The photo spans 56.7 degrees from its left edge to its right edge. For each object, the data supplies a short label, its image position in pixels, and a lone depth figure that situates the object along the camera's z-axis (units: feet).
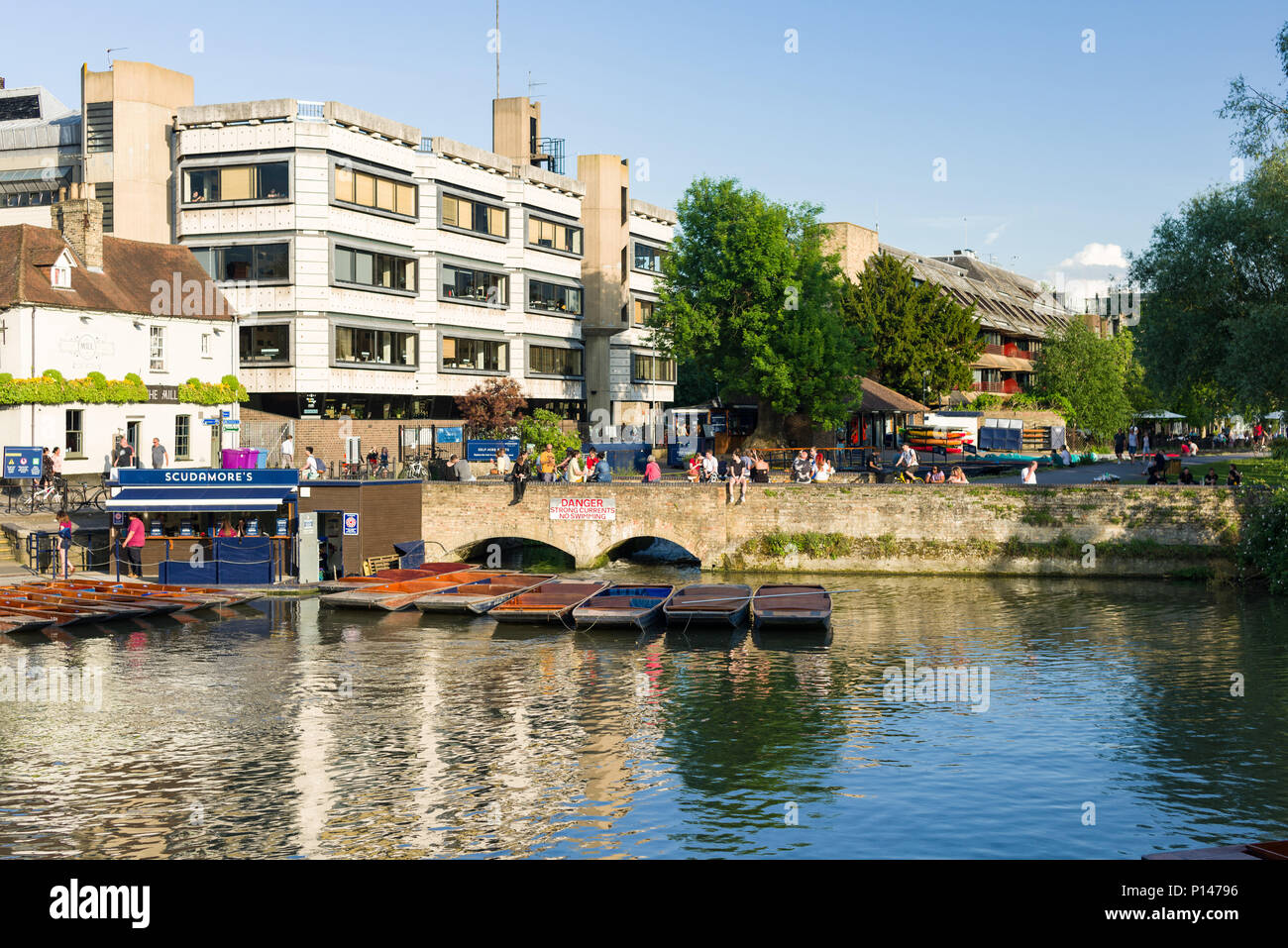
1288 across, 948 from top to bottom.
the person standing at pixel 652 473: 169.37
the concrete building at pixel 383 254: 201.46
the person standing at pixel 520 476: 164.66
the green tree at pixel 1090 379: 316.40
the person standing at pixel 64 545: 133.28
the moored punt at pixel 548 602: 127.54
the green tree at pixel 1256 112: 137.69
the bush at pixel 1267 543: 138.92
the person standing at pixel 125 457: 159.22
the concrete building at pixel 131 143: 204.74
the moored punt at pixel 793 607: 120.37
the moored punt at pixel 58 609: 116.88
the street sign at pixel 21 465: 148.77
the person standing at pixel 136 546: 137.28
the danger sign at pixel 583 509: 163.73
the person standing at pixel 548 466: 171.83
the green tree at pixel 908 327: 302.04
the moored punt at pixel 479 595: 132.36
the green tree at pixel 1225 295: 137.59
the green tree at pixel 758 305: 232.94
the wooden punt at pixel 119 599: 122.72
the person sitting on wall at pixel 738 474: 160.56
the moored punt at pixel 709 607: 124.26
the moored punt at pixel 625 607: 123.44
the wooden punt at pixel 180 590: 128.26
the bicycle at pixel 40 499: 149.79
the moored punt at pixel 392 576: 139.64
